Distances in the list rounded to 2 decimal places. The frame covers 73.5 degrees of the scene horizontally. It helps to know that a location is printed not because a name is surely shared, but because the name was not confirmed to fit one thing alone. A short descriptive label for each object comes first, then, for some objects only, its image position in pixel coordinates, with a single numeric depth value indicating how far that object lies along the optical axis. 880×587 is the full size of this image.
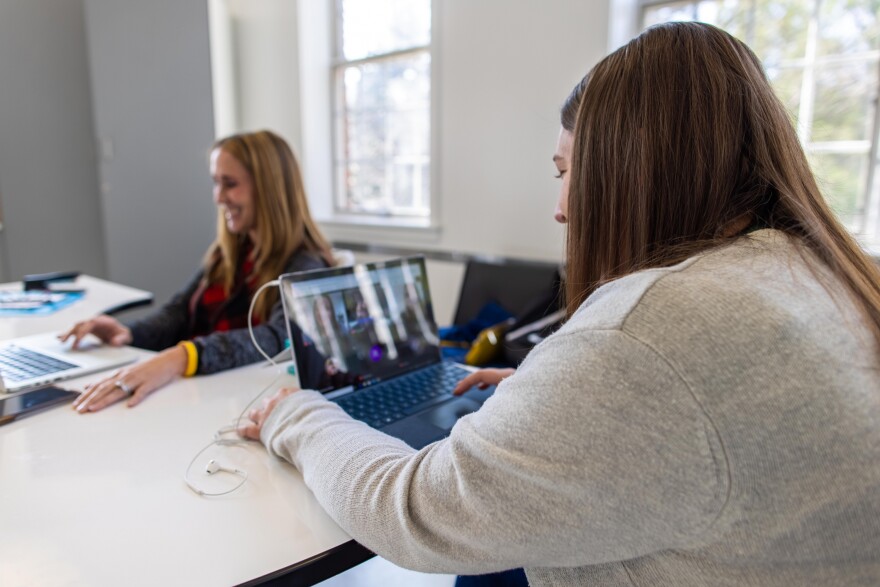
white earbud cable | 0.74
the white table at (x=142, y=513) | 0.59
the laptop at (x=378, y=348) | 0.95
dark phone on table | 0.96
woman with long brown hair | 0.46
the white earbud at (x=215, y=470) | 0.76
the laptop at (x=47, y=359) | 1.13
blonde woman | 1.65
